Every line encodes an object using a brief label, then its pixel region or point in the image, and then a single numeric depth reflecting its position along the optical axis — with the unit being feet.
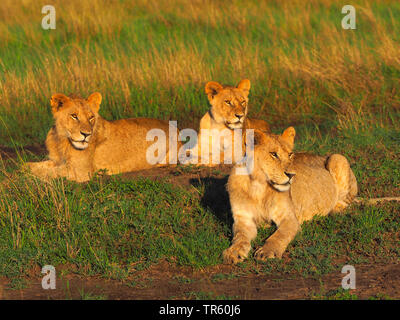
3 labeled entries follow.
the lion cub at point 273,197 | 35.99
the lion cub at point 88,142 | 48.91
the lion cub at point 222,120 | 53.16
